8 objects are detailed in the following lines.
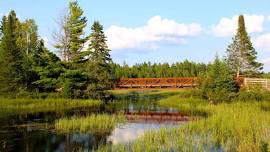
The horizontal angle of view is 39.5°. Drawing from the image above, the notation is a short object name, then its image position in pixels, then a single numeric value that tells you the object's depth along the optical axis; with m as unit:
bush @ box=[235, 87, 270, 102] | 37.41
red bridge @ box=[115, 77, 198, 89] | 59.40
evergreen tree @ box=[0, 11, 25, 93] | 38.28
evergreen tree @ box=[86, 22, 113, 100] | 45.47
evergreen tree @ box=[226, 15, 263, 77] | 59.84
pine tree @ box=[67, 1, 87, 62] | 45.41
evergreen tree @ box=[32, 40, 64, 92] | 42.81
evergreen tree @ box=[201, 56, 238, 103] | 40.06
